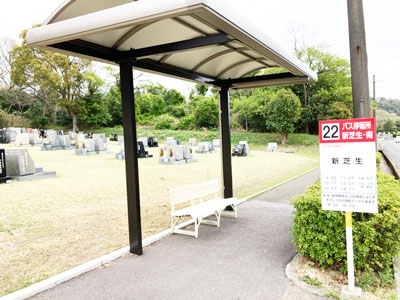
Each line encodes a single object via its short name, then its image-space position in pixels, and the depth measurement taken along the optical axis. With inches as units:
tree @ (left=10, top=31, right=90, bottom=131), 1348.4
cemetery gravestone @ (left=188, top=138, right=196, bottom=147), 1086.9
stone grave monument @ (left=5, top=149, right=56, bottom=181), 414.0
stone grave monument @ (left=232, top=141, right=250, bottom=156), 846.5
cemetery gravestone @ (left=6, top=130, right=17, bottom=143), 1087.6
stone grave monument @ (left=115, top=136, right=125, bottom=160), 695.6
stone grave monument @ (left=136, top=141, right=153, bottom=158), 728.0
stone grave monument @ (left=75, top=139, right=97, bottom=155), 768.3
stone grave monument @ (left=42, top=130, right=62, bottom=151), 864.3
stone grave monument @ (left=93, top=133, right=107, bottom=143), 1005.8
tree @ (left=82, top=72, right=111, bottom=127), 1620.3
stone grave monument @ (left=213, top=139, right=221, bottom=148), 1077.4
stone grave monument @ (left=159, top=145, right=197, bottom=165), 633.6
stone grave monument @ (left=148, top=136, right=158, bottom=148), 1042.3
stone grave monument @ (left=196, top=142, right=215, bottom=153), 882.1
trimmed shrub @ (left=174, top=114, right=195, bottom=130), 1533.6
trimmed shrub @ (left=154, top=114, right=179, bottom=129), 1570.5
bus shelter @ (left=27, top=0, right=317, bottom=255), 117.2
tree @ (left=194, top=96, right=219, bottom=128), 1462.8
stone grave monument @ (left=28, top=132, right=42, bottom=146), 988.0
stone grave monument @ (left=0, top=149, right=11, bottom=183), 403.2
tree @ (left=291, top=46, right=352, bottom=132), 1270.9
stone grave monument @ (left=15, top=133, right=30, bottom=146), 962.7
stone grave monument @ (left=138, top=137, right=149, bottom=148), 981.9
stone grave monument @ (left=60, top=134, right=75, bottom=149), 903.7
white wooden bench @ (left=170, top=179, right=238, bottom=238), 205.6
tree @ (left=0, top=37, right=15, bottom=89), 1632.6
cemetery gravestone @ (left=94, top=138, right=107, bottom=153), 797.9
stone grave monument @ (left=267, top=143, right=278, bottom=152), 1035.3
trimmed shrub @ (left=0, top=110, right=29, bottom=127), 1409.9
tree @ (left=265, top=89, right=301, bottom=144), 1155.3
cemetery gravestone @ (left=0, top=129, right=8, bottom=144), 1073.3
